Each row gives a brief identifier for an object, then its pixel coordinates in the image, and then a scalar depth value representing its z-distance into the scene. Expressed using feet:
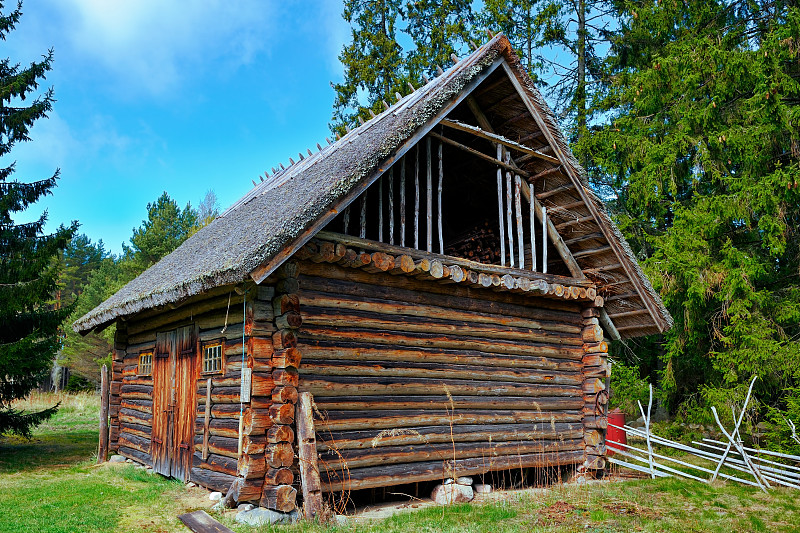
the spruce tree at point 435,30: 82.64
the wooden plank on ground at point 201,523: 21.30
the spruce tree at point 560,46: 71.82
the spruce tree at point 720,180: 45.11
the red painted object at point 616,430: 45.11
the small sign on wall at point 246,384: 23.97
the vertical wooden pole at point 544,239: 33.81
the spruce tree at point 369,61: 84.74
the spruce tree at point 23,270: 42.65
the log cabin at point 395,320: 24.17
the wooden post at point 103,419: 40.83
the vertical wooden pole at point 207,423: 28.07
